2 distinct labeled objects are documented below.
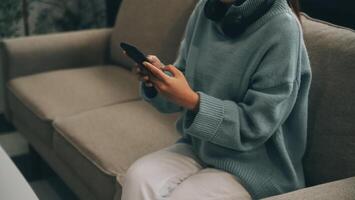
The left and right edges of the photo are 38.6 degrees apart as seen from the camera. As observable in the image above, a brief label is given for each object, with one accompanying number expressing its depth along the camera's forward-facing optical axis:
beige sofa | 1.21
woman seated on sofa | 1.12
